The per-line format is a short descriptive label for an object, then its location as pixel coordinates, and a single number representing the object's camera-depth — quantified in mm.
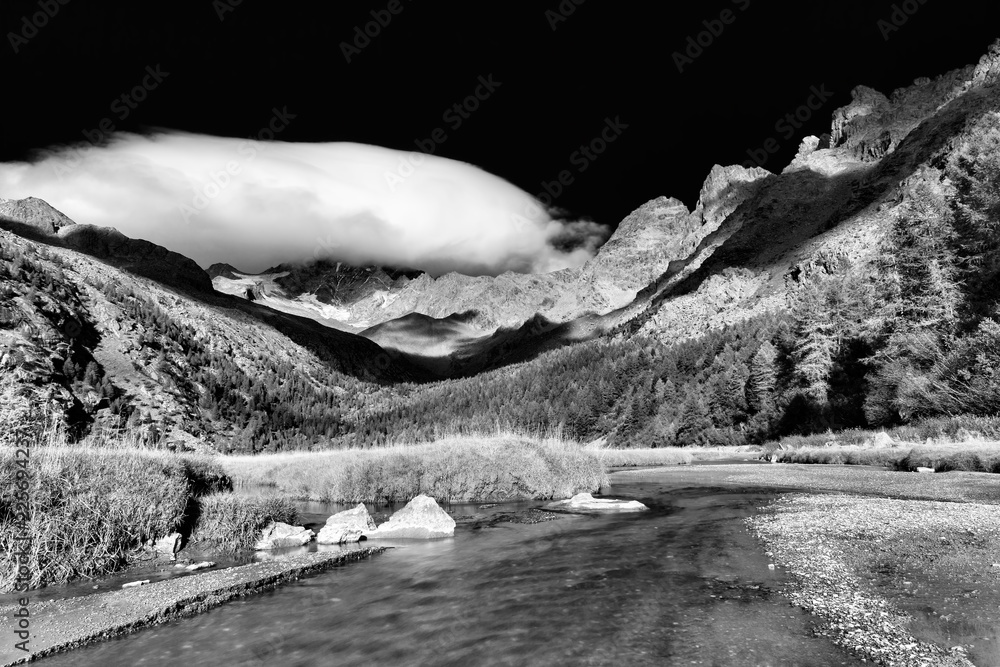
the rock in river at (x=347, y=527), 20250
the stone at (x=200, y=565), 15359
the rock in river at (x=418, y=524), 21156
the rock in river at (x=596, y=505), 26562
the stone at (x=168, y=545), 16734
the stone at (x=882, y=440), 45812
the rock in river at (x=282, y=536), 19422
